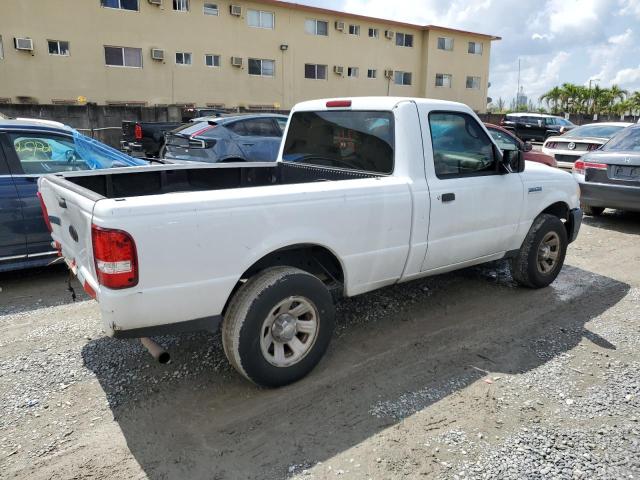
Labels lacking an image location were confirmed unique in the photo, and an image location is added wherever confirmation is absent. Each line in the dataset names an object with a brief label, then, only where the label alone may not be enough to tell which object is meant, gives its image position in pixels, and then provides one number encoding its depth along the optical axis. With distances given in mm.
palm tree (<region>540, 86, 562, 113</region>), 51781
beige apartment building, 22281
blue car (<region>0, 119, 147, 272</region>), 5180
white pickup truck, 2822
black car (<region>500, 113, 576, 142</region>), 31562
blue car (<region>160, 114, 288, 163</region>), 10188
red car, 11477
